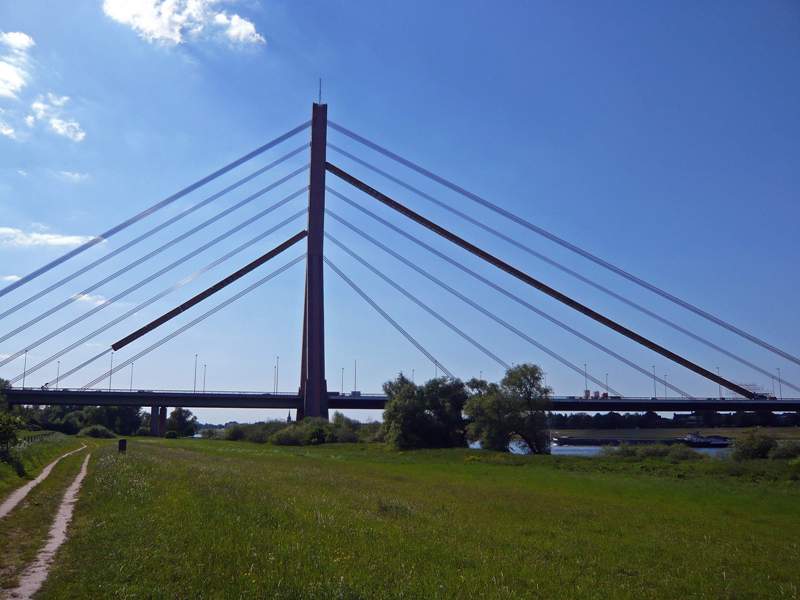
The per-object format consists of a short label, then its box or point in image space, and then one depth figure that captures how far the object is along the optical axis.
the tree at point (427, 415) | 74.19
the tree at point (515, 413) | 66.82
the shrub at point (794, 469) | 36.95
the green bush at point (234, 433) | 104.38
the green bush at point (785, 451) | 45.22
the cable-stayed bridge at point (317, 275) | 65.56
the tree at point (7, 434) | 35.64
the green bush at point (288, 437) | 78.62
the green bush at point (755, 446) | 47.97
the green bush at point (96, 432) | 113.25
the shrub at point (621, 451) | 55.88
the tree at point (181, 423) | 144.38
